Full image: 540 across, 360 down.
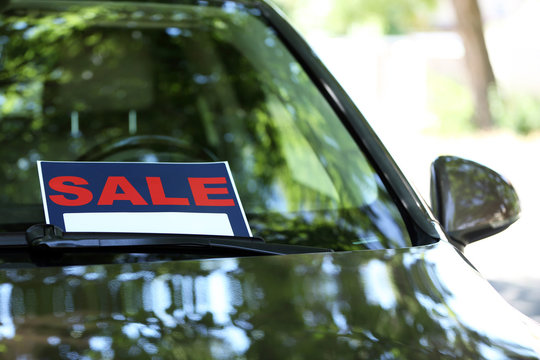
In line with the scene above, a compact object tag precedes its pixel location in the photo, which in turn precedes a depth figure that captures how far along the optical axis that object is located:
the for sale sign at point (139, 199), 2.33
